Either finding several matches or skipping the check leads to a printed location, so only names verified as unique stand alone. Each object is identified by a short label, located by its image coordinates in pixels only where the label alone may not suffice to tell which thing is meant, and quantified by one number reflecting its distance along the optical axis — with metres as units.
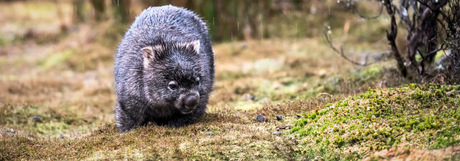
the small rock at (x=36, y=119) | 18.24
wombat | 12.52
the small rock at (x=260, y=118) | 13.86
